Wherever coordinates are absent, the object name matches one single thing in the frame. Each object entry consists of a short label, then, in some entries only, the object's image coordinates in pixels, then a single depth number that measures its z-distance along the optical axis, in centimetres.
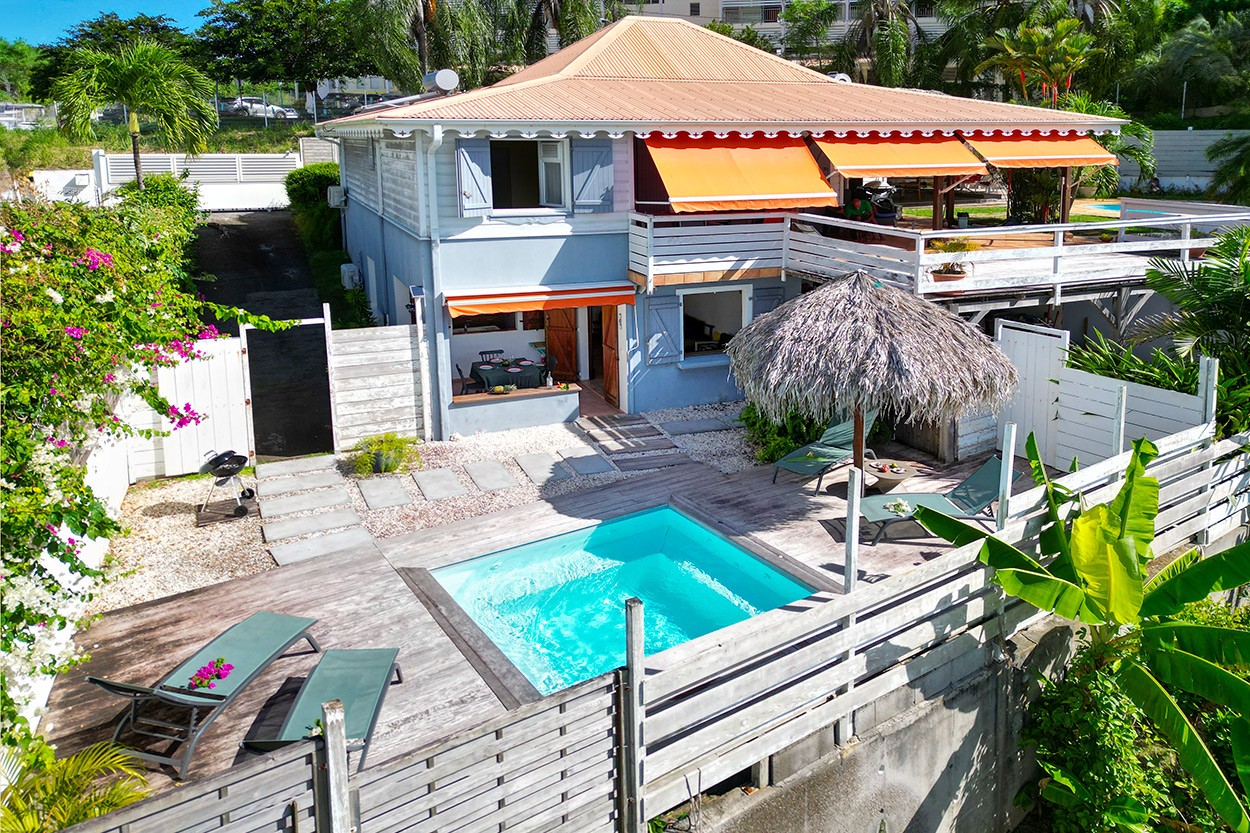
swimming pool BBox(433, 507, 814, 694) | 1253
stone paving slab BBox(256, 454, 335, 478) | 1706
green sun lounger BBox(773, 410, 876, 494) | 1564
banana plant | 884
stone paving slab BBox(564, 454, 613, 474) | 1741
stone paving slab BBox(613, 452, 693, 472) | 1762
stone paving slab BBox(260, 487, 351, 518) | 1550
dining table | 1988
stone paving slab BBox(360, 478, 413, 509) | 1585
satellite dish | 2303
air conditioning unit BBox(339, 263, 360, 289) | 2895
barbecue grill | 1515
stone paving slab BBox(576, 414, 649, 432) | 1980
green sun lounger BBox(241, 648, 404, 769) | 884
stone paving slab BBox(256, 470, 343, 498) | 1627
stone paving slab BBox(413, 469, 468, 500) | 1628
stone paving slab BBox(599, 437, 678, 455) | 1845
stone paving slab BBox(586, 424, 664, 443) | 1912
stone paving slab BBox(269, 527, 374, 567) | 1388
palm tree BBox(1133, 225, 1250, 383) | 1518
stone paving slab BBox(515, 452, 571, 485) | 1709
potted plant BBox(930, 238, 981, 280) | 1838
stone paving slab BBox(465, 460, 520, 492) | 1664
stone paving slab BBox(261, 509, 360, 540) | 1463
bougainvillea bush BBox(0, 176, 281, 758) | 695
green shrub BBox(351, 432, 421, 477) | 1705
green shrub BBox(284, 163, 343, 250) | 3375
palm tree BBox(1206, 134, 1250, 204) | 2648
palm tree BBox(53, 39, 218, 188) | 2506
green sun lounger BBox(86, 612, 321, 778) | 903
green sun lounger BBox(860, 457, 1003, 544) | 1364
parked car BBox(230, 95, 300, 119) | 7112
